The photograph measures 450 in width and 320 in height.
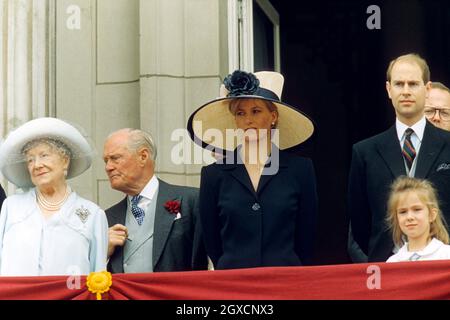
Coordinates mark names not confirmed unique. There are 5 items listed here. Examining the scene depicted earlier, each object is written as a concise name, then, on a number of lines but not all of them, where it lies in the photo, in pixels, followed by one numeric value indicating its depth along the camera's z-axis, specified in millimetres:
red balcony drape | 15484
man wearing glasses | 19062
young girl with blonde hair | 15891
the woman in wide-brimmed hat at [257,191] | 16437
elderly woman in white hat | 16562
